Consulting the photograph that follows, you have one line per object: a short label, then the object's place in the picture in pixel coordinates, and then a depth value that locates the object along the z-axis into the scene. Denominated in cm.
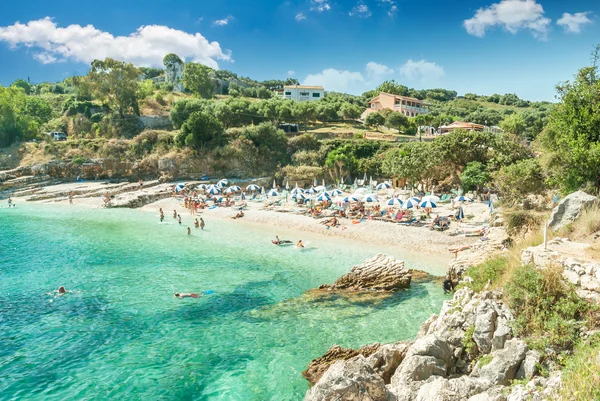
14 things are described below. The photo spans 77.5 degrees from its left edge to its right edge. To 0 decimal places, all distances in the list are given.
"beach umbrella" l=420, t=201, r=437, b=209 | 2917
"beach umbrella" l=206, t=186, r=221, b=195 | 4119
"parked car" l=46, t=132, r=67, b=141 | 6300
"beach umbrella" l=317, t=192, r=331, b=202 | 3678
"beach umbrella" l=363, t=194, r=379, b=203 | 3105
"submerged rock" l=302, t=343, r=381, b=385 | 1081
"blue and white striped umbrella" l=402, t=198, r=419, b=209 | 2929
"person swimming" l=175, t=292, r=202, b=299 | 1720
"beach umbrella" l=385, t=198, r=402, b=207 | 3030
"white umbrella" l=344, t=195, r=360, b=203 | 3132
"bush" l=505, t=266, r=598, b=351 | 755
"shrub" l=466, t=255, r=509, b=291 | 1052
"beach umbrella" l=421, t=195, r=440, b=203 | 2953
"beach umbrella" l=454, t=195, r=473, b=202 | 3080
